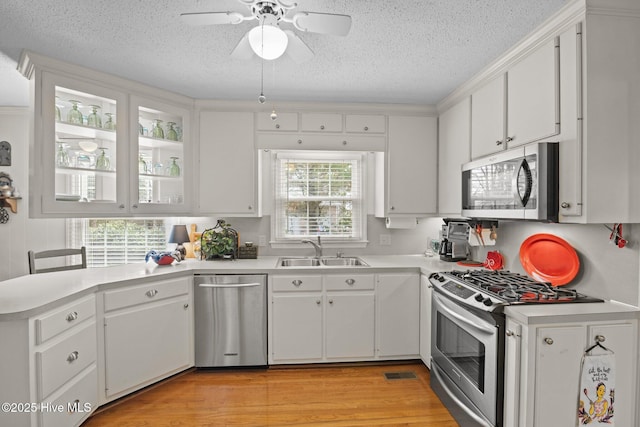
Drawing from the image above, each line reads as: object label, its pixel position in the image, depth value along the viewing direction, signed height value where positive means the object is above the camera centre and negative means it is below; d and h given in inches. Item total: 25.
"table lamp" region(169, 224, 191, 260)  121.5 -10.2
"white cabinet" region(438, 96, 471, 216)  106.8 +20.1
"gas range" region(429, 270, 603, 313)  69.2 -18.2
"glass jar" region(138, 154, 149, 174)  107.3 +14.1
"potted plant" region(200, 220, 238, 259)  123.4 -12.9
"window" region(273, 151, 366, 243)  137.3 +5.9
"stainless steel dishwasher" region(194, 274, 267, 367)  107.7 -35.7
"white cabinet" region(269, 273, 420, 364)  108.7 -35.6
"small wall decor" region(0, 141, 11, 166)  125.7 +21.1
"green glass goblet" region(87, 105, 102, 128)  97.2 +26.8
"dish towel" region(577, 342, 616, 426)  63.2 -34.0
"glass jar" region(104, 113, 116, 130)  100.6 +26.3
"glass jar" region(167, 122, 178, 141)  115.2 +26.9
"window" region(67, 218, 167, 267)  128.1 -11.3
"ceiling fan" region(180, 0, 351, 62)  56.7 +32.8
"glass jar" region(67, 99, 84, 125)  93.3 +26.8
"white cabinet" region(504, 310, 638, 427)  62.4 -30.1
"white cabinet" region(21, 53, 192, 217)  87.7 +19.3
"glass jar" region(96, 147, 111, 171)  98.8 +14.3
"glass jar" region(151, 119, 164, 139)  111.7 +27.0
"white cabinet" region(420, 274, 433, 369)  105.3 -35.5
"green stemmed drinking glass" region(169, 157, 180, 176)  115.8 +14.5
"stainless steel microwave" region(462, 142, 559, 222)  68.9 +6.4
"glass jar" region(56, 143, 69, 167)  91.1 +14.6
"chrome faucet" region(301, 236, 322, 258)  130.0 -15.0
